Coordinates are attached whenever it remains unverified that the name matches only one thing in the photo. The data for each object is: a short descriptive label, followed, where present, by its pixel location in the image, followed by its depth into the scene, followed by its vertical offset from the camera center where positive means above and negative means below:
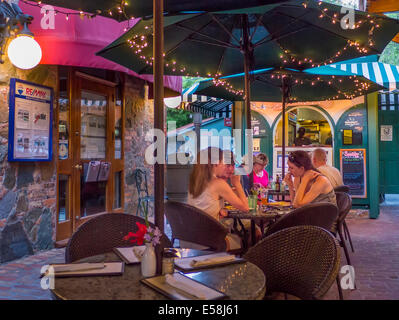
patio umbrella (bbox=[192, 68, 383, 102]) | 6.04 +1.38
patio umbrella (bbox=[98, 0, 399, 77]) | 4.00 +1.50
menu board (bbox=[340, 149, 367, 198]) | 8.56 -0.20
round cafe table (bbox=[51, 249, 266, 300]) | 1.45 -0.50
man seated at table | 5.94 -0.09
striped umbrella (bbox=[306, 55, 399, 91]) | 8.06 +2.11
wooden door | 5.47 +0.17
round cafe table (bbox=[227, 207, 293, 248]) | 3.55 -0.49
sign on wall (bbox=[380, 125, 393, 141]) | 10.52 +0.80
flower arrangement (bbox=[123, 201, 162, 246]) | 1.66 -0.31
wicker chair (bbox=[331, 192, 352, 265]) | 4.37 -0.56
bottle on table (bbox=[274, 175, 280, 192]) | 6.07 -0.37
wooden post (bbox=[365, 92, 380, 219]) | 8.45 +0.43
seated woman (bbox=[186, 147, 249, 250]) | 3.63 -0.27
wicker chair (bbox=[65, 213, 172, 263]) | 2.29 -0.45
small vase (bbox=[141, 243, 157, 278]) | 1.66 -0.43
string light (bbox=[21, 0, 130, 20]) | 3.45 +1.43
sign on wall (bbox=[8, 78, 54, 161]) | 4.46 +0.52
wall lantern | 4.17 +1.37
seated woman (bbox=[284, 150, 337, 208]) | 4.06 -0.22
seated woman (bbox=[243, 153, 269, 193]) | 6.55 -0.13
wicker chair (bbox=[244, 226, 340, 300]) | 1.81 -0.51
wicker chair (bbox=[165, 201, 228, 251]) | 3.24 -0.55
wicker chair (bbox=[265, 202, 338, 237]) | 3.26 -0.46
